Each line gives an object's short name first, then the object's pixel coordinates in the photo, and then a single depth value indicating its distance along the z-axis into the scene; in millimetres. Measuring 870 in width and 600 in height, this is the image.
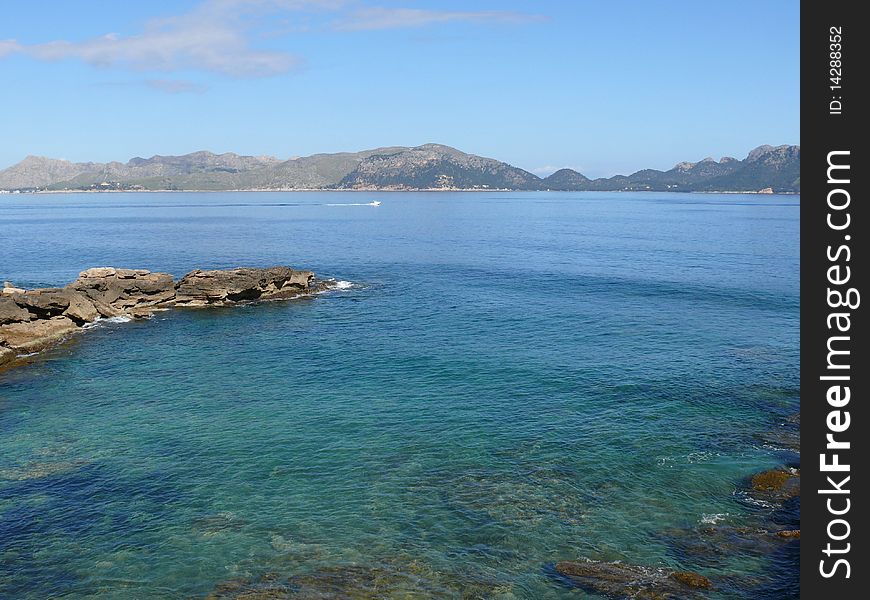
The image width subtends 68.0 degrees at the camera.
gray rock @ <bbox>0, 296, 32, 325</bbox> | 64438
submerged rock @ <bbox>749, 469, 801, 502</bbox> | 34344
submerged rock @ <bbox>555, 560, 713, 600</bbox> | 26312
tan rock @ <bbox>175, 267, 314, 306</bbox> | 85000
